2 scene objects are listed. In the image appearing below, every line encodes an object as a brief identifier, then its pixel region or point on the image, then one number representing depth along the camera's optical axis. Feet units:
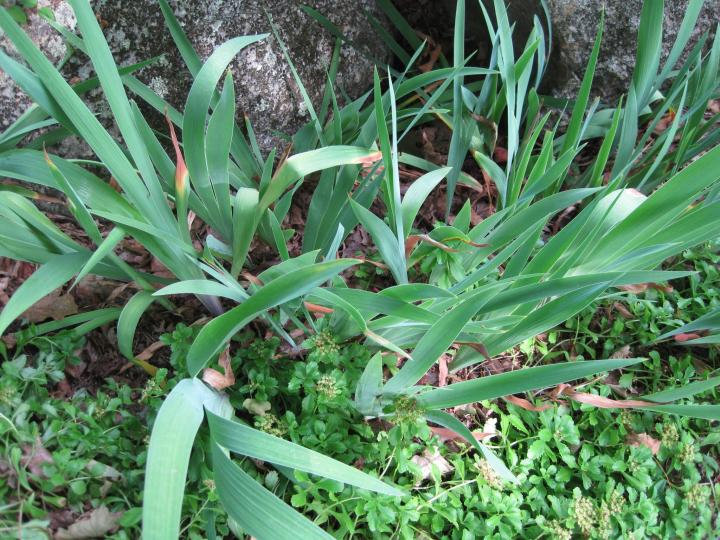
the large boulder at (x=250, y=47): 4.68
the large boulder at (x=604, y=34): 5.44
